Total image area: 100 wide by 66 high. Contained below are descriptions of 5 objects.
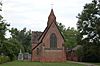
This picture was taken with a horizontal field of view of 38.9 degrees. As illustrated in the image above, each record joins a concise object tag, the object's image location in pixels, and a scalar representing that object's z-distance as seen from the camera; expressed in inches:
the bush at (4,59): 1230.2
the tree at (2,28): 884.8
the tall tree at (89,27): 1301.6
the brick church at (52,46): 1523.7
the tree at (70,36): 2266.8
